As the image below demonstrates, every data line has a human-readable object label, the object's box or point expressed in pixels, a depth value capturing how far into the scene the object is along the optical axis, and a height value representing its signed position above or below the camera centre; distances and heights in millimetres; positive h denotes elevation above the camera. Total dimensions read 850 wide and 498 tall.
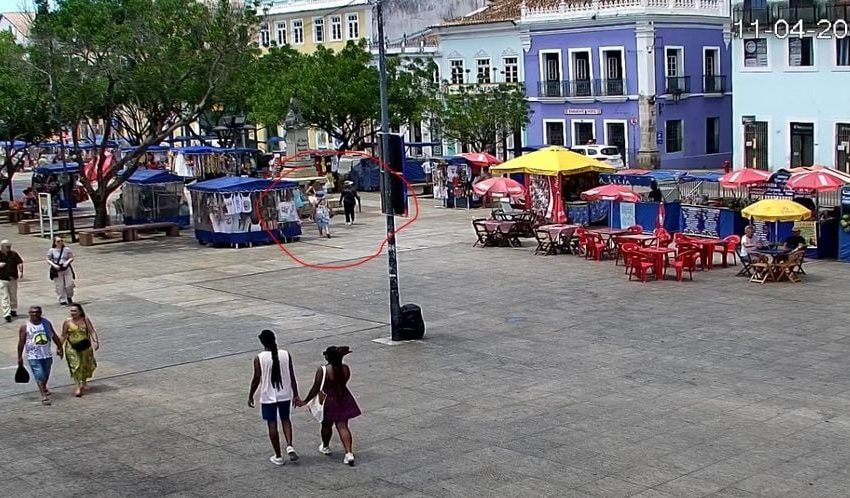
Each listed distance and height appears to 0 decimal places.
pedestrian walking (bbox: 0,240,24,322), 20281 -1691
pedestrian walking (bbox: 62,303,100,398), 14531 -2084
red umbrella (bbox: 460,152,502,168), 36344 -111
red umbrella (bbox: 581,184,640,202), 26438 -1018
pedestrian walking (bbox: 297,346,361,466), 11242 -2242
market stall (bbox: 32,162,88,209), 39531 -68
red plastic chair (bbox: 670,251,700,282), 21750 -2202
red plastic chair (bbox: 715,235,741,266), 23125 -2015
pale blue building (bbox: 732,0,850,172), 39094 +1933
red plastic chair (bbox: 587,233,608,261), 24703 -2029
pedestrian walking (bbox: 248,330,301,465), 11336 -2113
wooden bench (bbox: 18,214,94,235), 34562 -1359
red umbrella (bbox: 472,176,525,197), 29719 -829
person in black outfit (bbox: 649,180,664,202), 27938 -1138
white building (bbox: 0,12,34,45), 93000 +13315
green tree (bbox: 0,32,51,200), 32719 +2364
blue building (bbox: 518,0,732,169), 47156 +2944
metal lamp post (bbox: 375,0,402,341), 17297 -652
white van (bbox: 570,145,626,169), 44250 -148
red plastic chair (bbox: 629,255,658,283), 21734 -2179
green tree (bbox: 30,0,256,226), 30797 +3186
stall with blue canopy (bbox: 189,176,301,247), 29547 -1082
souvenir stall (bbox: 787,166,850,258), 23406 -1640
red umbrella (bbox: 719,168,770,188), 26406 -821
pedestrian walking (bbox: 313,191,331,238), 31031 -1439
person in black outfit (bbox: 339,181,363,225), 33531 -1105
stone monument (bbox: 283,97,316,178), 43750 +1096
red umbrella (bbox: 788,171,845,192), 23219 -882
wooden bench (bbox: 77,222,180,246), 31062 -1532
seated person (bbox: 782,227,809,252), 21675 -1949
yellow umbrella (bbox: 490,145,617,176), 27625 -279
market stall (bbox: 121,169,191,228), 34188 -759
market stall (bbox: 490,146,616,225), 27875 -746
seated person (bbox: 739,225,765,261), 21797 -1921
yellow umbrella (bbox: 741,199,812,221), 21750 -1323
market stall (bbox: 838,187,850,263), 23000 -1893
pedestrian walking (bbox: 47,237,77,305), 21312 -1704
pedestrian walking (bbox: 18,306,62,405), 14328 -2027
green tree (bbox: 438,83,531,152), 42844 +1512
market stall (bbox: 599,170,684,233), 27203 -1400
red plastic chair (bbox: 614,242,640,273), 22156 -1928
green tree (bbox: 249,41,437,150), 43875 +2690
